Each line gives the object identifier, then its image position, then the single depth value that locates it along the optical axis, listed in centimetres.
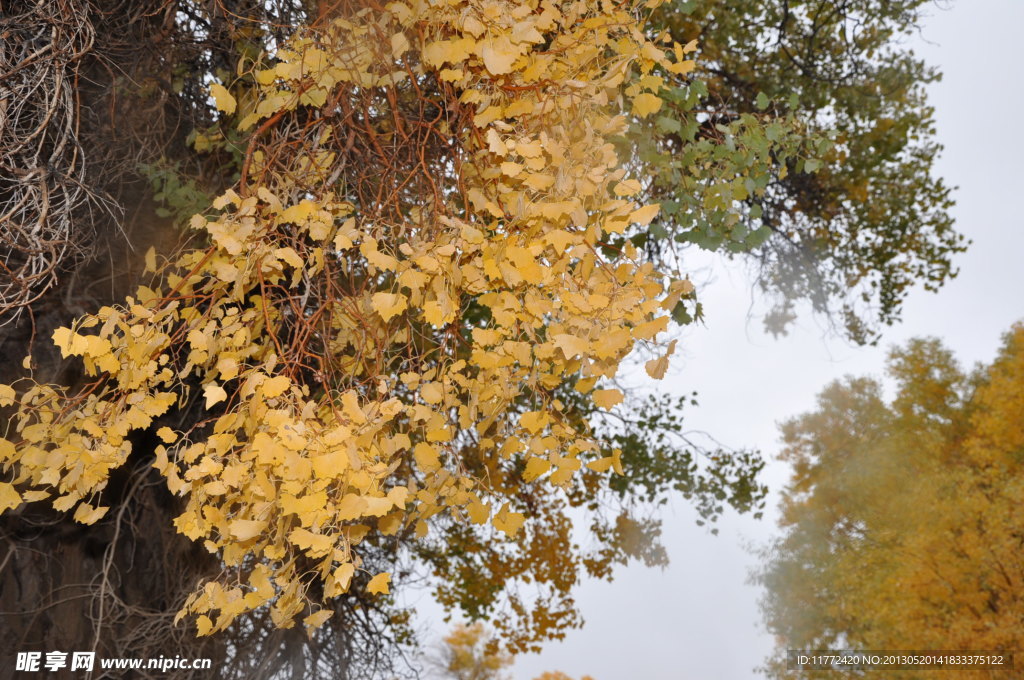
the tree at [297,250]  196
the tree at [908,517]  934
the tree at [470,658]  1220
